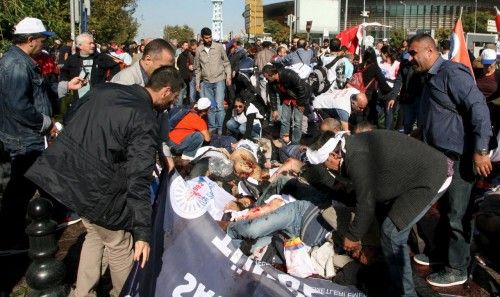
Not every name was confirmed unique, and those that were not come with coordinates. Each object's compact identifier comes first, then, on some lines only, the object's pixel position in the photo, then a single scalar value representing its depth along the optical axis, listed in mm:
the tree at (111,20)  30341
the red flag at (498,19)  9180
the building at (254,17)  36672
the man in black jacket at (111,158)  3053
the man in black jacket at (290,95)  8734
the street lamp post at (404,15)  105588
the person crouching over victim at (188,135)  7241
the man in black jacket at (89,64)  7418
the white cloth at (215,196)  4968
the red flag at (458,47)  5941
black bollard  2961
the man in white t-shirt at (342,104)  8336
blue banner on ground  3318
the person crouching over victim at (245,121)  9000
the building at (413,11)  105000
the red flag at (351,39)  14336
